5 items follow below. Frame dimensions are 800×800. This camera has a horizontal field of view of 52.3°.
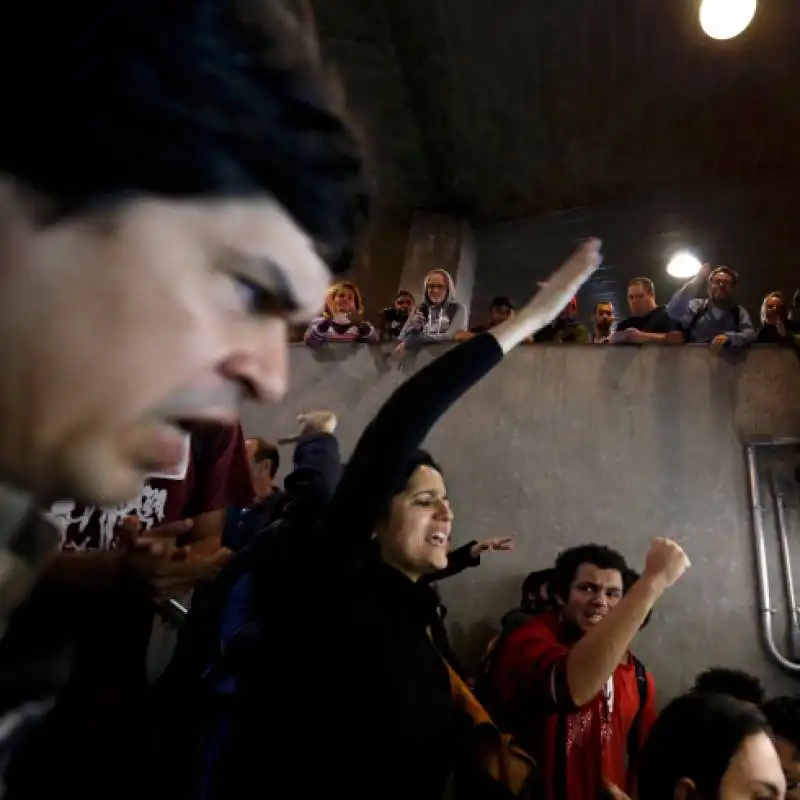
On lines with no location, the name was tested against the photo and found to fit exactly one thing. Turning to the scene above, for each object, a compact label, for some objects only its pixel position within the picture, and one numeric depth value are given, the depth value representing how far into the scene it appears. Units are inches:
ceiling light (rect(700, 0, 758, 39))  125.4
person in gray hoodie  120.6
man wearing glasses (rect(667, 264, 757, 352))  115.3
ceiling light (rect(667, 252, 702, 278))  189.2
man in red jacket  55.1
